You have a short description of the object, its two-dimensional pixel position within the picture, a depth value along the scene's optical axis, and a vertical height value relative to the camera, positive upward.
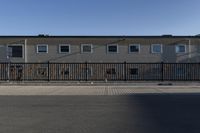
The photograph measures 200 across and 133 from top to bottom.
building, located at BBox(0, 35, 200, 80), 19.52 +2.30
